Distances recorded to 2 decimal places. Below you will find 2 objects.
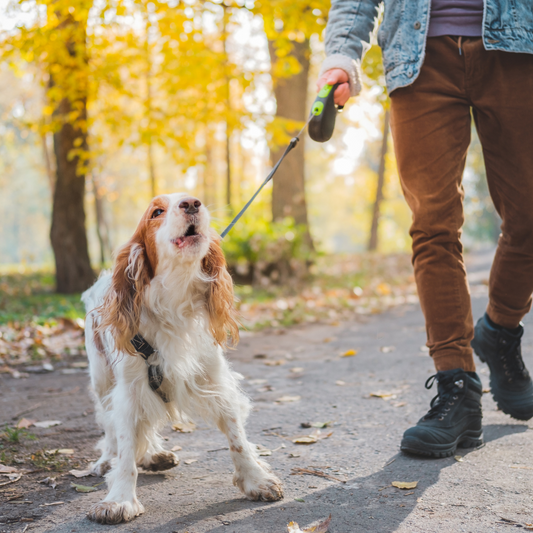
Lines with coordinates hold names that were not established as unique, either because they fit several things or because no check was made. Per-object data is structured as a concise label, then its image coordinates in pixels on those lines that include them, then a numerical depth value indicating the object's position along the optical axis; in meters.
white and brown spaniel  2.31
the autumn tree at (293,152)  11.79
